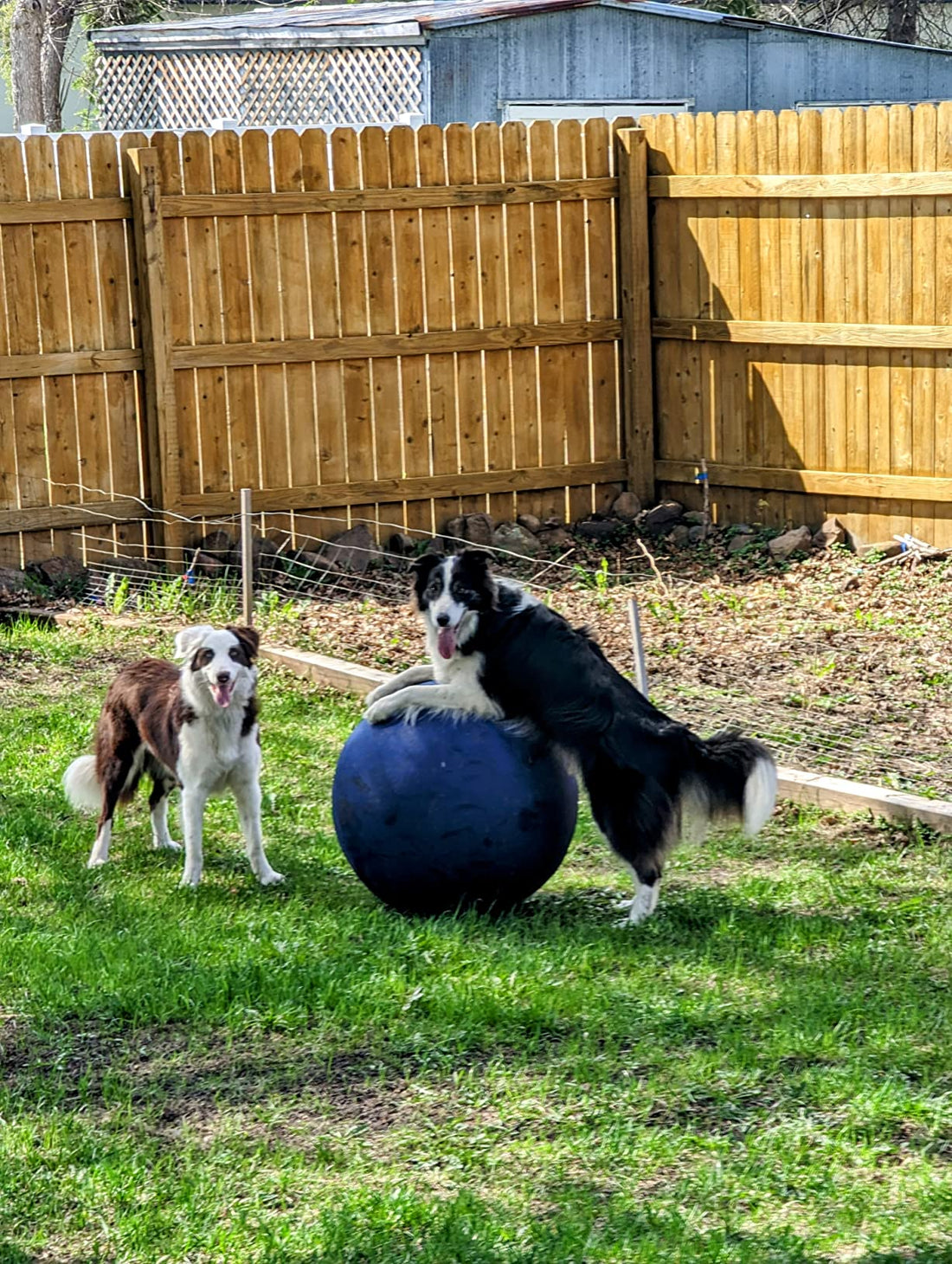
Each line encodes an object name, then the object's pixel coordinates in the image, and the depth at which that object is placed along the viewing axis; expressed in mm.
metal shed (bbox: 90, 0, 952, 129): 17750
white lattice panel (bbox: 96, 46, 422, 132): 18062
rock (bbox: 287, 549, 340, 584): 12234
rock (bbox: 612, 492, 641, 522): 13641
